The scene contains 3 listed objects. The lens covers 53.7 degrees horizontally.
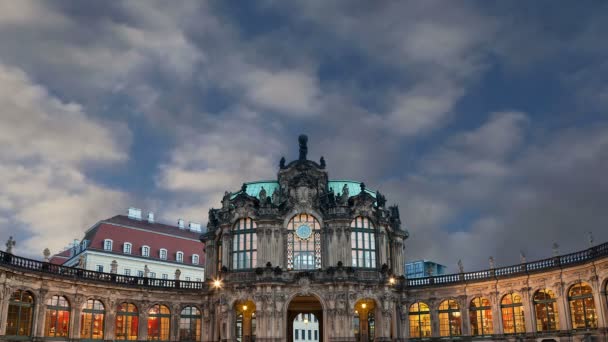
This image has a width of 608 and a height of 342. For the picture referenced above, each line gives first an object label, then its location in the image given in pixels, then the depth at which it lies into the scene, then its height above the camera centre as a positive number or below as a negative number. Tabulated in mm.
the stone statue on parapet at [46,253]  60481 +7971
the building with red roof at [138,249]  90125 +13039
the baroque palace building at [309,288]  61219 +4524
